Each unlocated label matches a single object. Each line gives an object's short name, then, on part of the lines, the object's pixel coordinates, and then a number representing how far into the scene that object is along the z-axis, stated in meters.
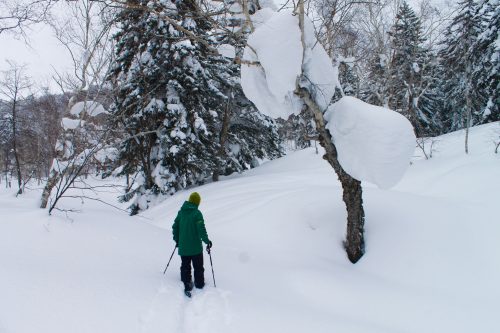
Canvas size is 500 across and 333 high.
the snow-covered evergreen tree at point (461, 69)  21.03
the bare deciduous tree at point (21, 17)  6.94
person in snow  4.82
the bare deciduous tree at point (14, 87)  19.42
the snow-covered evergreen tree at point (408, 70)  15.99
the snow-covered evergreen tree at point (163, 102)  12.24
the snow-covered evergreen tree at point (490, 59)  17.53
